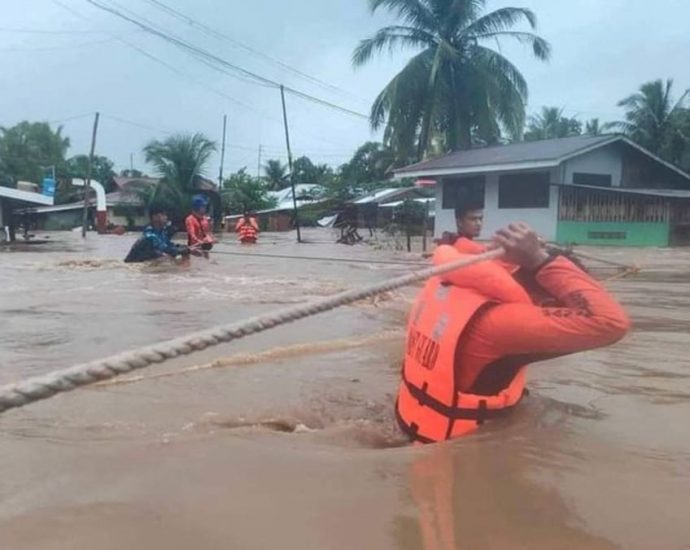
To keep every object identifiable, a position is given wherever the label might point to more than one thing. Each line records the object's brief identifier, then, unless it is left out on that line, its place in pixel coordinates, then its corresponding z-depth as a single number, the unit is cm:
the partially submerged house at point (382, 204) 3833
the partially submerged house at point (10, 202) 2983
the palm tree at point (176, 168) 4478
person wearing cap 1576
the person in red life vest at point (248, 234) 2836
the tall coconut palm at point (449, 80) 3225
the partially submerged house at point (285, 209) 4725
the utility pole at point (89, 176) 3778
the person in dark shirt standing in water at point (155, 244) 1444
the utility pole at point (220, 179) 5106
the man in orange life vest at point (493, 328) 287
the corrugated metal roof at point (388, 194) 3862
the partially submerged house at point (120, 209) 4666
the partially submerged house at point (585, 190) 2466
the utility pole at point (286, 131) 3256
